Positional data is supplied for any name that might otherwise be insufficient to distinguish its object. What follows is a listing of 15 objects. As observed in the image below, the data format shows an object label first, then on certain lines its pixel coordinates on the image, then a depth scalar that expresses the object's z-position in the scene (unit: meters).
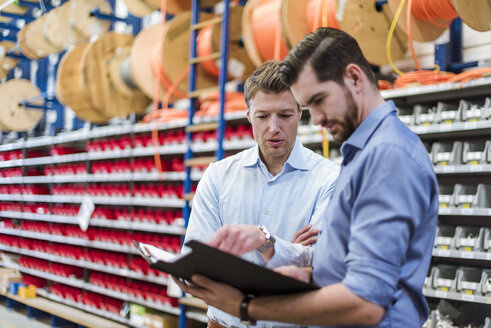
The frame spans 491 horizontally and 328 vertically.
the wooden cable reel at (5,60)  10.30
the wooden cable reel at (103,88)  7.03
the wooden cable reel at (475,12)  3.42
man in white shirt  2.01
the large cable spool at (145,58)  6.15
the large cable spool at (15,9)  9.82
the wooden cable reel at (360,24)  4.05
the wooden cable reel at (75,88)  7.20
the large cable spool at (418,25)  3.88
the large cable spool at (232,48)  5.36
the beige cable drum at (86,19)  7.51
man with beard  1.26
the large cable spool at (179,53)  5.80
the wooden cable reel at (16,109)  9.66
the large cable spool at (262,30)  4.61
